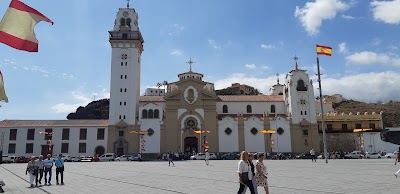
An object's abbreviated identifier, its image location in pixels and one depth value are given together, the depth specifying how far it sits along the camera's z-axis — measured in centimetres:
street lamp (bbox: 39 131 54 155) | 5697
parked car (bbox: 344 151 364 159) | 5337
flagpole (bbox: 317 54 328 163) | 3646
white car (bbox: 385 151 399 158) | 5185
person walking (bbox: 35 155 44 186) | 1800
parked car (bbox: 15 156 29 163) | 5382
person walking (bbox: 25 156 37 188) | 1686
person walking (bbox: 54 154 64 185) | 1759
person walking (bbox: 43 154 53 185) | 1784
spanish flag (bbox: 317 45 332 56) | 3700
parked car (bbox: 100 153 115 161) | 5418
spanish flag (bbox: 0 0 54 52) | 967
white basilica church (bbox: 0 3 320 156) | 5972
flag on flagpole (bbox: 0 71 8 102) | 1198
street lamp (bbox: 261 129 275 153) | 5588
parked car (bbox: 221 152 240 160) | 5526
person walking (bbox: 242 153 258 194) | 1023
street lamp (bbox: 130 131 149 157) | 5848
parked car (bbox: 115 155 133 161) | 5388
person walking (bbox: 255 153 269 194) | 1060
